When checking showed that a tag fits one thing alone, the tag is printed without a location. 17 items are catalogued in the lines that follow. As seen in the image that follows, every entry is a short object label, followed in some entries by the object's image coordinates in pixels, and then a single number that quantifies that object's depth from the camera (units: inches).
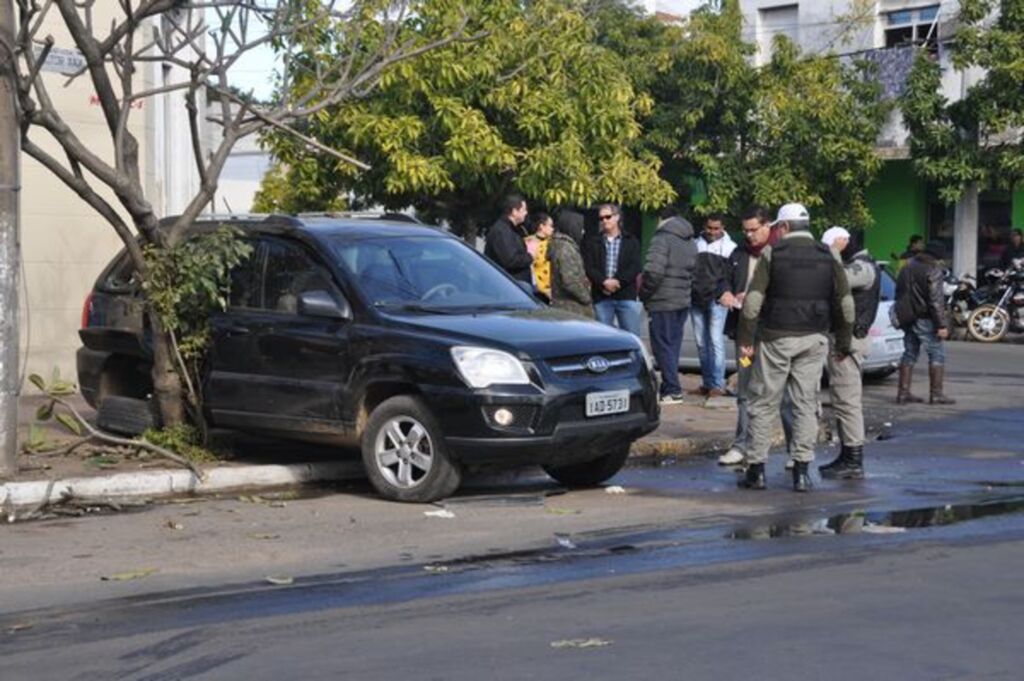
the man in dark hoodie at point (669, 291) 614.9
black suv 400.5
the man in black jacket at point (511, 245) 587.8
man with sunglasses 611.2
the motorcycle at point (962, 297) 1079.6
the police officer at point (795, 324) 430.6
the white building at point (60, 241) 642.2
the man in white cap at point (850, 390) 457.1
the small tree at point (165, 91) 422.6
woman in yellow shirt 607.8
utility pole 408.8
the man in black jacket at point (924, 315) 645.3
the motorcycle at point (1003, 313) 1040.2
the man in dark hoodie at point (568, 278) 577.9
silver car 717.3
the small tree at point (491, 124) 813.9
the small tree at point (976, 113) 1107.9
